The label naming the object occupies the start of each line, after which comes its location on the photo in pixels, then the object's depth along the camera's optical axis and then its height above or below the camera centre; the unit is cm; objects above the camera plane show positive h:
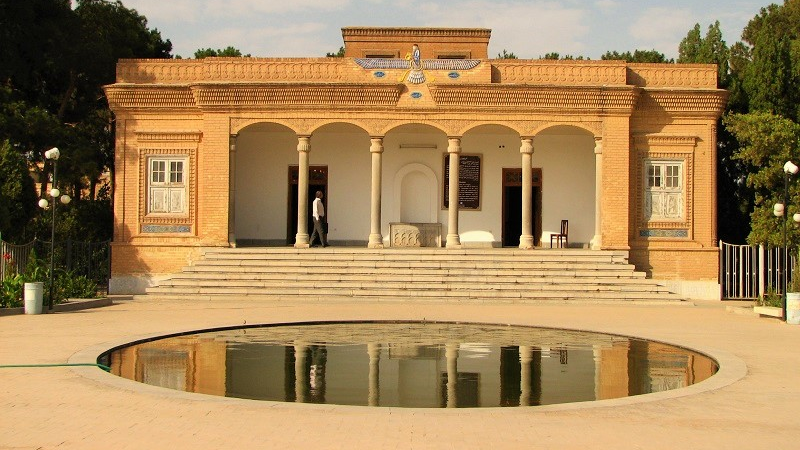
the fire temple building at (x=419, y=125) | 2514 +310
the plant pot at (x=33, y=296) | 1772 -106
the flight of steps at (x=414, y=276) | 2244 -79
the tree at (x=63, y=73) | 2570 +493
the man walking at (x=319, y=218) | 2552 +65
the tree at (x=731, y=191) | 2802 +165
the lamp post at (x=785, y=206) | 1850 +85
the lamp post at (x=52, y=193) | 1830 +91
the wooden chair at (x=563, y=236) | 2712 +26
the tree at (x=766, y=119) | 2538 +350
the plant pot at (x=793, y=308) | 1739 -108
